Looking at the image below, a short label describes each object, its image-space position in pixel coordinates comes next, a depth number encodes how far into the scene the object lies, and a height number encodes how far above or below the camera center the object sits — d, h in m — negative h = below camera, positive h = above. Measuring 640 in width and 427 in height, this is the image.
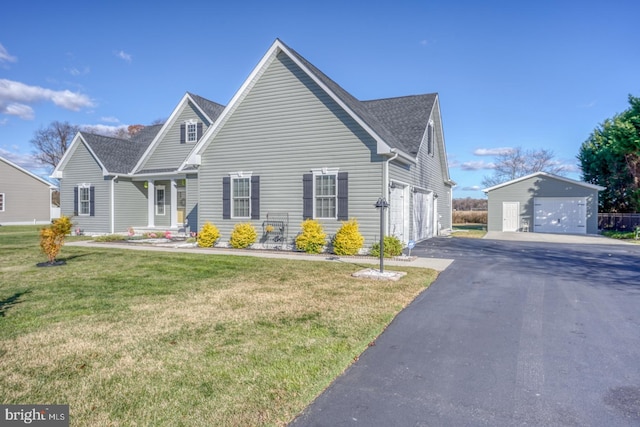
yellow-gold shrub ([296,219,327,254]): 11.78 -0.93
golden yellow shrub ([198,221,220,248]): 13.62 -0.99
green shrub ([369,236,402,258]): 10.69 -1.15
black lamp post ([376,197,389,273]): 7.95 +0.13
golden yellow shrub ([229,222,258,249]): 13.05 -0.96
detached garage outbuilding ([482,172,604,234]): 21.36 +0.33
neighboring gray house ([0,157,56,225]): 27.94 +1.20
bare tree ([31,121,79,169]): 49.81 +9.56
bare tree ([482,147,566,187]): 42.59 +5.77
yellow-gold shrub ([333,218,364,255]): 11.19 -0.95
